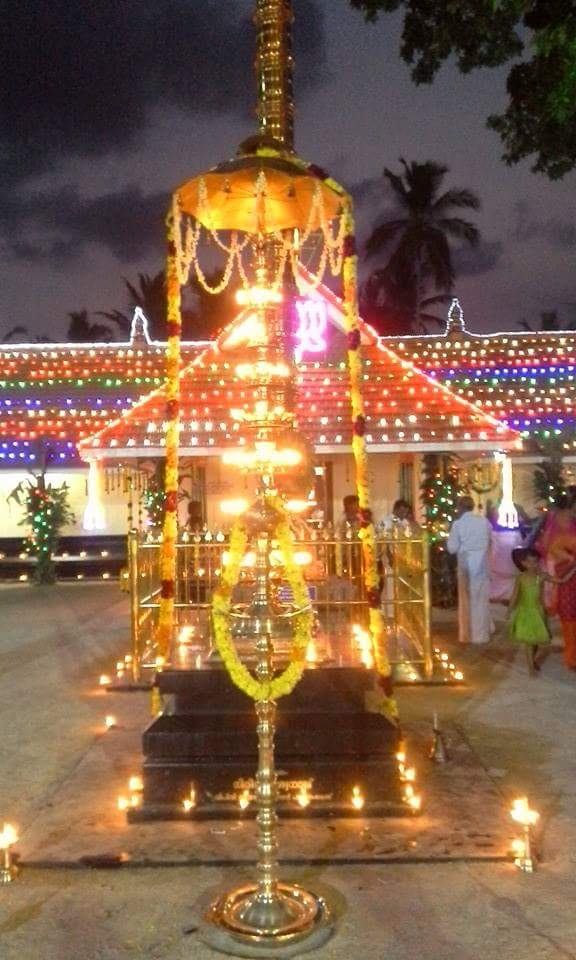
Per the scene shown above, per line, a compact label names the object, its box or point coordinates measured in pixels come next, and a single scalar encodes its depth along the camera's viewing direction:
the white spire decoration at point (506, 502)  14.61
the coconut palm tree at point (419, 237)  37.97
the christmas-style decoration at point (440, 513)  14.09
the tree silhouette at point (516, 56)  9.66
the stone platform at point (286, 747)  5.77
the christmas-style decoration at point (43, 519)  19.88
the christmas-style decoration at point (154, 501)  16.45
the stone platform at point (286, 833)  5.02
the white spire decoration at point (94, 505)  14.09
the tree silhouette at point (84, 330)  43.03
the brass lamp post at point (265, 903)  4.09
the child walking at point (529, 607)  9.41
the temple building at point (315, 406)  14.00
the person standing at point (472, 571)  11.55
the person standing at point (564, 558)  9.70
